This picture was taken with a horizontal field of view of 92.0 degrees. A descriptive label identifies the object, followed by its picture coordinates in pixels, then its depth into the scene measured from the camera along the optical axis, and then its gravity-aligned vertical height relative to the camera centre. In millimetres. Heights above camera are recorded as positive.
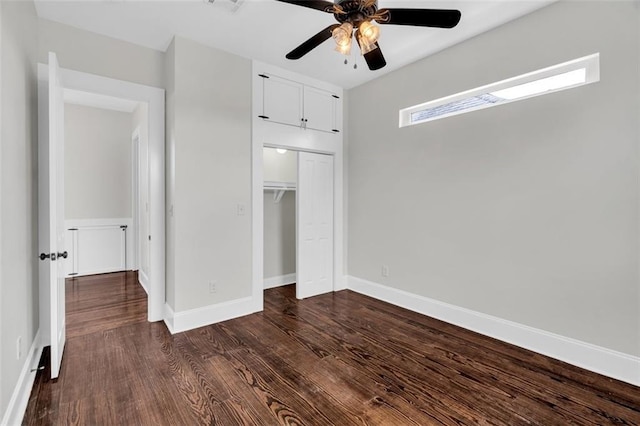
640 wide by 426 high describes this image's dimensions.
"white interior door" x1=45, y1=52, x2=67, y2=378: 2123 +5
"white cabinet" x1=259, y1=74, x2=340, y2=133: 3668 +1341
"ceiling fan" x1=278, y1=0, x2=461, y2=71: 1832 +1189
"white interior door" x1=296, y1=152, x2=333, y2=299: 4027 -198
